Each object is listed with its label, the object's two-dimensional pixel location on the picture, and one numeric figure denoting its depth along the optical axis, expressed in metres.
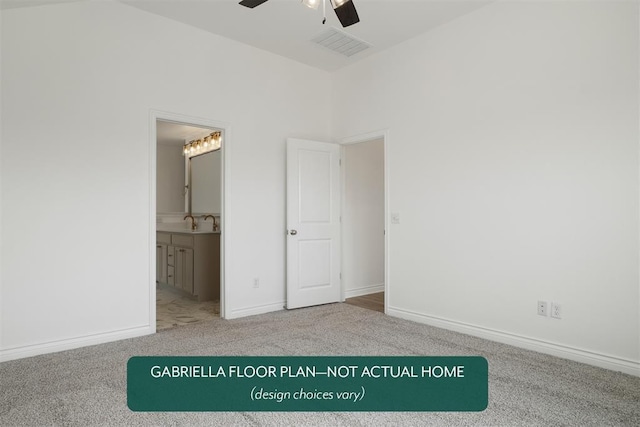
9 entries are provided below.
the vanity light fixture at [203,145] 6.01
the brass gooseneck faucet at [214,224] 5.75
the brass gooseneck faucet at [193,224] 6.22
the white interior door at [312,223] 4.47
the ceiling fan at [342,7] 2.18
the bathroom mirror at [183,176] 6.20
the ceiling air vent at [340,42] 3.89
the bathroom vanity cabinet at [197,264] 4.90
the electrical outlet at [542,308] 3.09
